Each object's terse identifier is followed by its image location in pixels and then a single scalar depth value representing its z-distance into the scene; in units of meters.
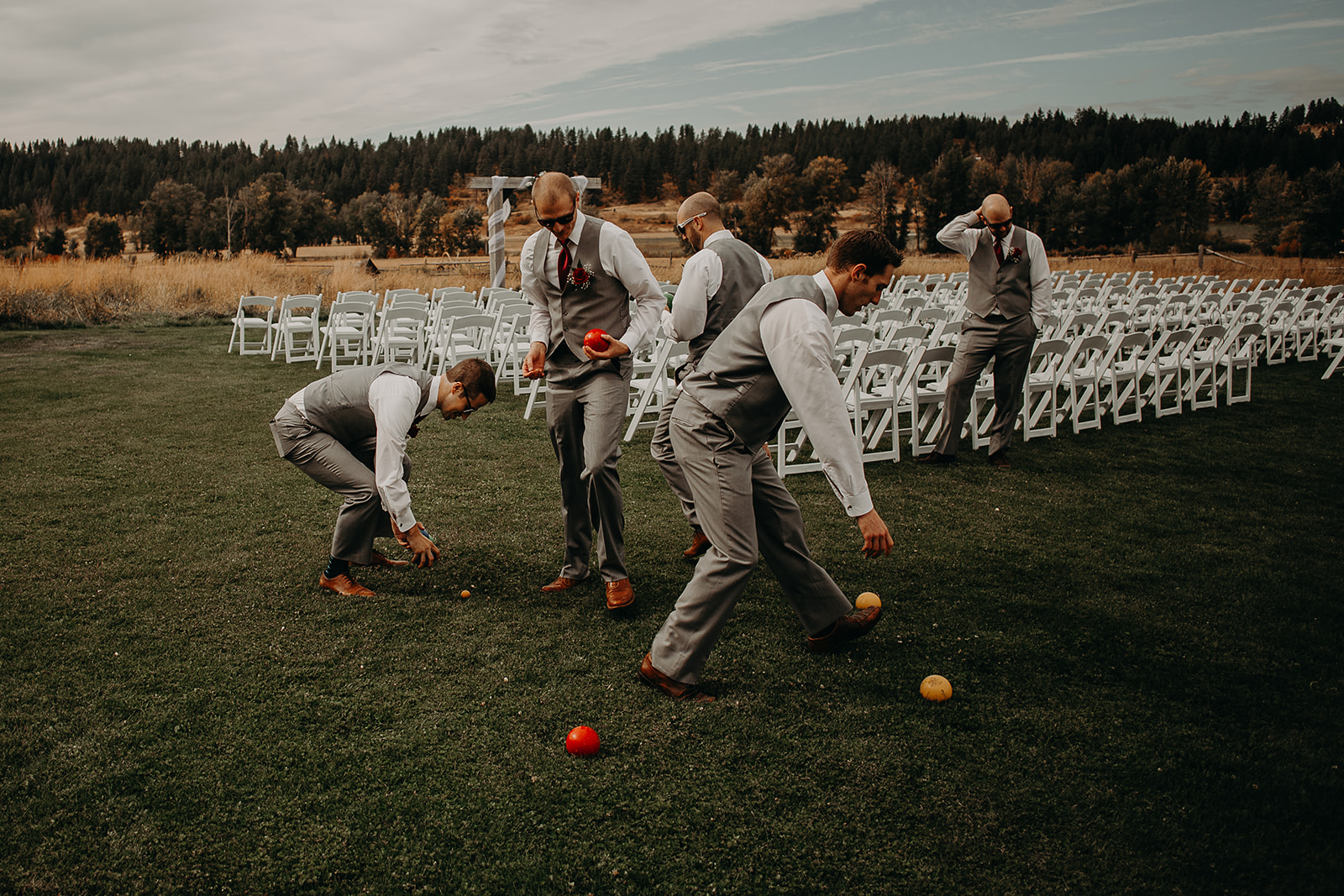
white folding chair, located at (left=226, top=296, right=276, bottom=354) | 11.99
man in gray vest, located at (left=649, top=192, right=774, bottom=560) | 4.25
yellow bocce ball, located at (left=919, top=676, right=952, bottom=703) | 3.22
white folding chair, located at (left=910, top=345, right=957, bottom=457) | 6.88
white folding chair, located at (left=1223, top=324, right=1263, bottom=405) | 9.54
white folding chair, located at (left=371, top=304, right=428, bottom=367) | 9.98
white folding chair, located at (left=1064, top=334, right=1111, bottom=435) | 7.94
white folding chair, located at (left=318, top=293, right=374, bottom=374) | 11.09
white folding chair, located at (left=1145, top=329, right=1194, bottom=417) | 8.69
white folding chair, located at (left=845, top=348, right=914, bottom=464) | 6.33
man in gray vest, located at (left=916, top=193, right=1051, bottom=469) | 6.64
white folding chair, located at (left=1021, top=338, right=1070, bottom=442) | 7.58
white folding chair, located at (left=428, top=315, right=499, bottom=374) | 9.26
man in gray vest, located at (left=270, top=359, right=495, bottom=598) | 3.38
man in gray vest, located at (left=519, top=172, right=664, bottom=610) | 3.82
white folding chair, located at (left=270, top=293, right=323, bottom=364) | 11.61
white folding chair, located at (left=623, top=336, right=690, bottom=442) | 6.91
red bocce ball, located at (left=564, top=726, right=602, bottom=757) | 2.83
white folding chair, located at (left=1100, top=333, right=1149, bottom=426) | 8.21
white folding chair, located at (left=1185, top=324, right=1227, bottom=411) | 9.20
